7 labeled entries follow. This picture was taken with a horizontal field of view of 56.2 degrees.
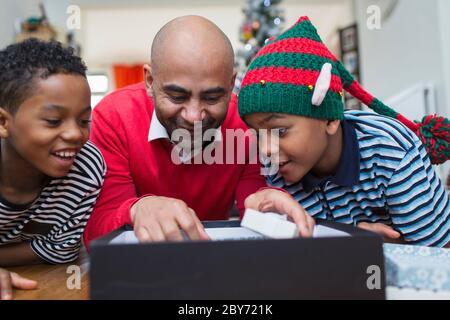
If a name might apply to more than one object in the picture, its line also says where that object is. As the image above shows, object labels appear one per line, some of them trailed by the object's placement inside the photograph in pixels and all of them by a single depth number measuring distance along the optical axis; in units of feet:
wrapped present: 1.82
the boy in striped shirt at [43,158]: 2.43
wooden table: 1.97
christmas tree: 9.30
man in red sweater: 2.09
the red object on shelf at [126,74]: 21.74
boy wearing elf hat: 2.70
